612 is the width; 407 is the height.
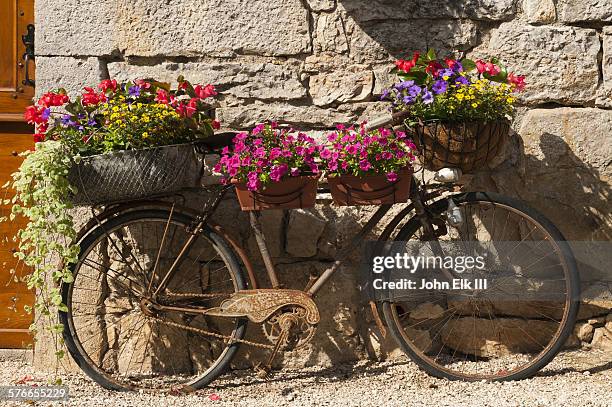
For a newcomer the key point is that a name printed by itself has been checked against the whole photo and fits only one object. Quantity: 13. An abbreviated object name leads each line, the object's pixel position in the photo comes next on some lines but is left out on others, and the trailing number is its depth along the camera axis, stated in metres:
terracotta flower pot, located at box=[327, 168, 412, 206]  3.98
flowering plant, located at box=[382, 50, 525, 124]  3.97
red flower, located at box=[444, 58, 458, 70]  4.05
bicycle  4.17
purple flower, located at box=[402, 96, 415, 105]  4.04
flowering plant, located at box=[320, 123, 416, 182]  3.91
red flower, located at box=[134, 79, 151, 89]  4.12
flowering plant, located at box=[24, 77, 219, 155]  3.92
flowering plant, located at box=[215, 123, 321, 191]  3.89
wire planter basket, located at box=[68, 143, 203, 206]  3.89
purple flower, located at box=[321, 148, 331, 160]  3.96
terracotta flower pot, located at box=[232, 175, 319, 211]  3.96
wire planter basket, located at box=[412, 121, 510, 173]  3.99
